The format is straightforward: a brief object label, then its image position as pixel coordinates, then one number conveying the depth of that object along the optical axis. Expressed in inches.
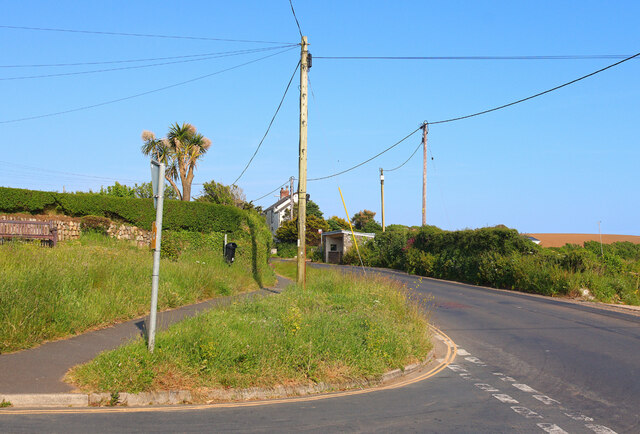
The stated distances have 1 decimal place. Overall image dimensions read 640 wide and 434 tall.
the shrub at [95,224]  863.7
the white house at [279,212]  3206.2
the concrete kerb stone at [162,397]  241.3
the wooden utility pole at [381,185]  2193.7
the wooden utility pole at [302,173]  585.9
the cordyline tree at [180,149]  1543.1
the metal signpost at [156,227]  294.0
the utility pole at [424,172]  1568.7
